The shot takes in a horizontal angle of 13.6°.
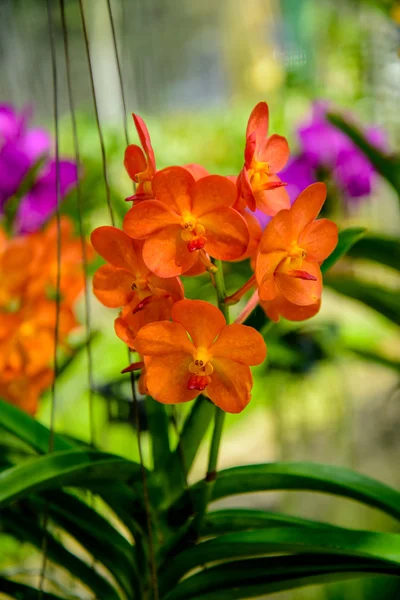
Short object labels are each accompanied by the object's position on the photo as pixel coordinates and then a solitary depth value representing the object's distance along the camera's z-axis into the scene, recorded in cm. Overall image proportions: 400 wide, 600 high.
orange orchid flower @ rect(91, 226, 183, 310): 68
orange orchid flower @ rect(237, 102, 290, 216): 68
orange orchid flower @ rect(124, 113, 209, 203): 67
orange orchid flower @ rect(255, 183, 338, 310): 67
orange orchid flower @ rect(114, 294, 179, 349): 68
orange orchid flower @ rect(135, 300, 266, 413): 66
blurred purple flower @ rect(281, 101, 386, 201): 156
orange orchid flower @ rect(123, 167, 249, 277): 66
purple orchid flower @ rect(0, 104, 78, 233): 118
